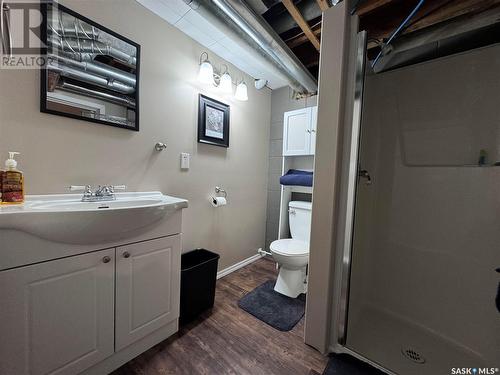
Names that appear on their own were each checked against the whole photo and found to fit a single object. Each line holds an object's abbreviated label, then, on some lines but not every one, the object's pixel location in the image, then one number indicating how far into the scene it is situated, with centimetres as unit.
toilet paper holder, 194
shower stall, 114
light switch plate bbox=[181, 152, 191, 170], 163
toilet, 161
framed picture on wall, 171
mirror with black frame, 102
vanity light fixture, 158
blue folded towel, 191
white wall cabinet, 200
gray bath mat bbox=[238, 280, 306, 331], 144
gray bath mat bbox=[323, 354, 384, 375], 108
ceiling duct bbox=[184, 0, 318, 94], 114
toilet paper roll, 183
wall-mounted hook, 146
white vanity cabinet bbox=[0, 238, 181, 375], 75
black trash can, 137
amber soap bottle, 87
